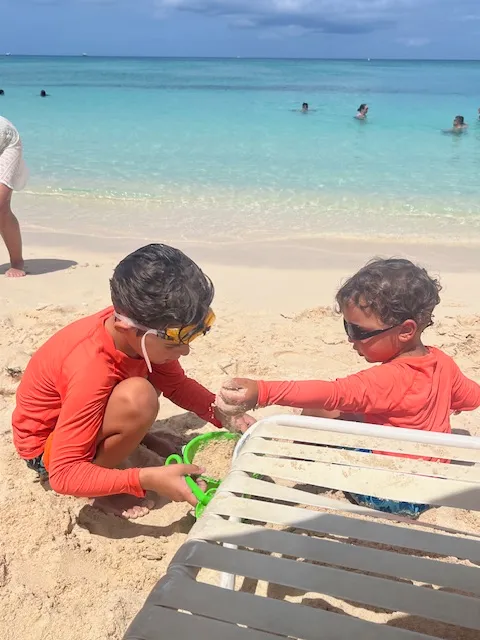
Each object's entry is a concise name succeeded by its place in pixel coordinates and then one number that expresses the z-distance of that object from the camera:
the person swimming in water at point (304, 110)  18.23
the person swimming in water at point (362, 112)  16.31
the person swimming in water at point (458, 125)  13.91
